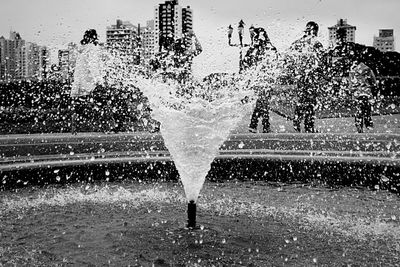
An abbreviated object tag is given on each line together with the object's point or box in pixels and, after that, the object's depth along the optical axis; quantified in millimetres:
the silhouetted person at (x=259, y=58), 10297
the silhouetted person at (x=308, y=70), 10188
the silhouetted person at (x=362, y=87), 11305
